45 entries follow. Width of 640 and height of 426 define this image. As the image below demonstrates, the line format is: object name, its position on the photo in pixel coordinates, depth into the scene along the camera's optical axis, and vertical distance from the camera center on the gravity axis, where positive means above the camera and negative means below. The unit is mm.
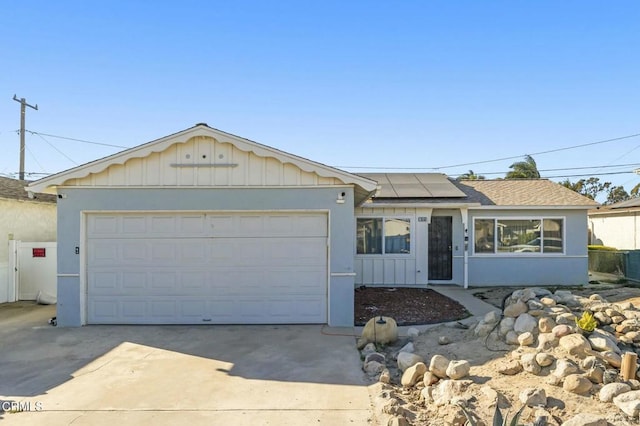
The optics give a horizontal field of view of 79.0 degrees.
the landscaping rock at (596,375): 4117 -1614
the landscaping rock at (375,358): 5520 -1910
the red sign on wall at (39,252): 11000 -719
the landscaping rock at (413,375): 4797 -1868
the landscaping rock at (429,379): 4664 -1863
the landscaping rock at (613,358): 4367 -1529
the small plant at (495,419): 2940 -1713
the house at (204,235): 7812 -187
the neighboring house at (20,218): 10695 +246
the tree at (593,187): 48112 +4596
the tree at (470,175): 32344 +4206
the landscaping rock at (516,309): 5871 -1294
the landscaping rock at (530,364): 4508 -1649
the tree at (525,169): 30188 +4331
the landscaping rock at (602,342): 4605 -1431
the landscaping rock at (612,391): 3832 -1659
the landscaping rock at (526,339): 5129 -1525
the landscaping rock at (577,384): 3967 -1648
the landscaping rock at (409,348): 5874 -1889
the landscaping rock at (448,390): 4148 -1827
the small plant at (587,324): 4883 -1260
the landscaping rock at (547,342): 4832 -1479
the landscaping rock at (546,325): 5160 -1349
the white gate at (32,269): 10875 -1207
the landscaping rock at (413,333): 6670 -1877
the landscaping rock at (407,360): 5146 -1812
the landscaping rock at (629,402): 3549 -1683
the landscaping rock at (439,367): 4719 -1738
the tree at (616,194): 45656 +3524
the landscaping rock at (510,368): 4633 -1731
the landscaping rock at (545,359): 4516 -1579
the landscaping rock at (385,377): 4895 -1936
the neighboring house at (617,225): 18567 -62
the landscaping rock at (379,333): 6320 -1774
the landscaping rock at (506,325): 5621 -1481
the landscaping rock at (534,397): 3836 -1733
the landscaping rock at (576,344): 4547 -1429
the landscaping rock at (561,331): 4871 -1349
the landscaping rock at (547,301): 5988 -1206
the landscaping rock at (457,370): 4578 -1727
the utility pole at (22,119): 19375 +5400
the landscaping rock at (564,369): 4172 -1566
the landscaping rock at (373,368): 5223 -1948
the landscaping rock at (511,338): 5319 -1577
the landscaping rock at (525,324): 5384 -1401
